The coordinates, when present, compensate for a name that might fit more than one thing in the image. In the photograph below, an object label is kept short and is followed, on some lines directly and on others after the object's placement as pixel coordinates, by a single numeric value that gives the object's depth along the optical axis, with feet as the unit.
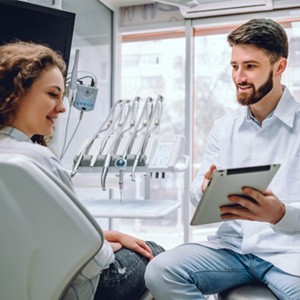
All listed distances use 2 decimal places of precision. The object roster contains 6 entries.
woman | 3.42
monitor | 6.07
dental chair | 2.66
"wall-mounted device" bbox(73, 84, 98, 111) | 7.74
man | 4.35
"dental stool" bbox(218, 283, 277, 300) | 4.17
